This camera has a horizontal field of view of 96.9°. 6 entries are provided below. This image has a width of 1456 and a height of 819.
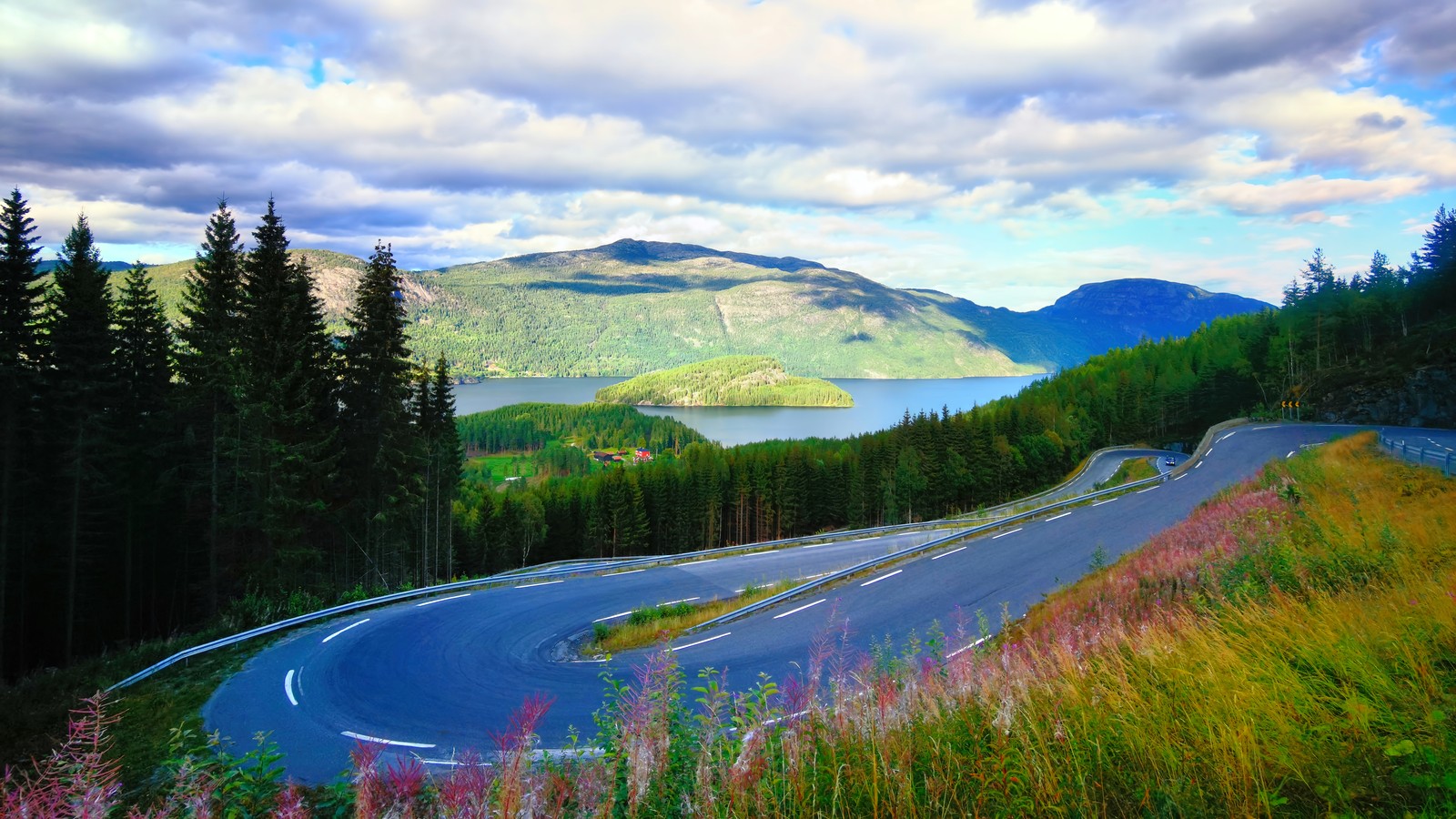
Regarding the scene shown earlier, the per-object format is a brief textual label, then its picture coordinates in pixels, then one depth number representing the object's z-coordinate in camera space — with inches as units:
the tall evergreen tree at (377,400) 894.4
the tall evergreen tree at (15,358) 647.1
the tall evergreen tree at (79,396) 708.0
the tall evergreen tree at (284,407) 734.5
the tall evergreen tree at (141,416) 826.8
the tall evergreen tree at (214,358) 748.0
